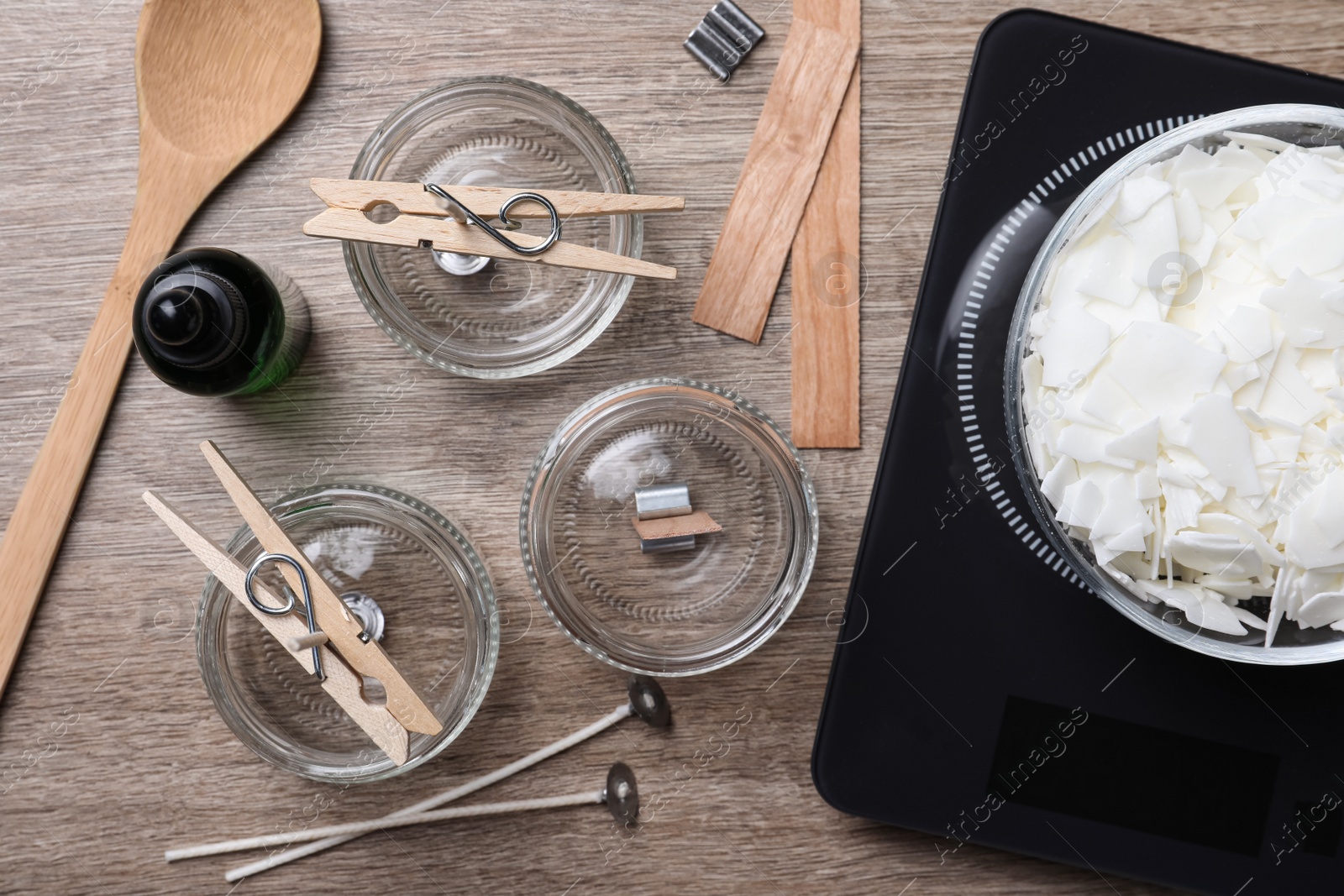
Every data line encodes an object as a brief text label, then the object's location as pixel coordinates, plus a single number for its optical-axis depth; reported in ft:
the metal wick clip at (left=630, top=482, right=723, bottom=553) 1.39
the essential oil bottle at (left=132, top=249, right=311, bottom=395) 1.31
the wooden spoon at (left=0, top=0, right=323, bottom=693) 1.40
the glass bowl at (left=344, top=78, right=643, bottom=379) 1.39
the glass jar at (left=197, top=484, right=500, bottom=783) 1.39
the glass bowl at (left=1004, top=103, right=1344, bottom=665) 1.26
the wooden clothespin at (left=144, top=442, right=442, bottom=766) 1.32
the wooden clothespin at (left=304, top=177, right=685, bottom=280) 1.33
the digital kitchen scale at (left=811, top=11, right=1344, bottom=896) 1.36
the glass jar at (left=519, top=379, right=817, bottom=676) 1.40
